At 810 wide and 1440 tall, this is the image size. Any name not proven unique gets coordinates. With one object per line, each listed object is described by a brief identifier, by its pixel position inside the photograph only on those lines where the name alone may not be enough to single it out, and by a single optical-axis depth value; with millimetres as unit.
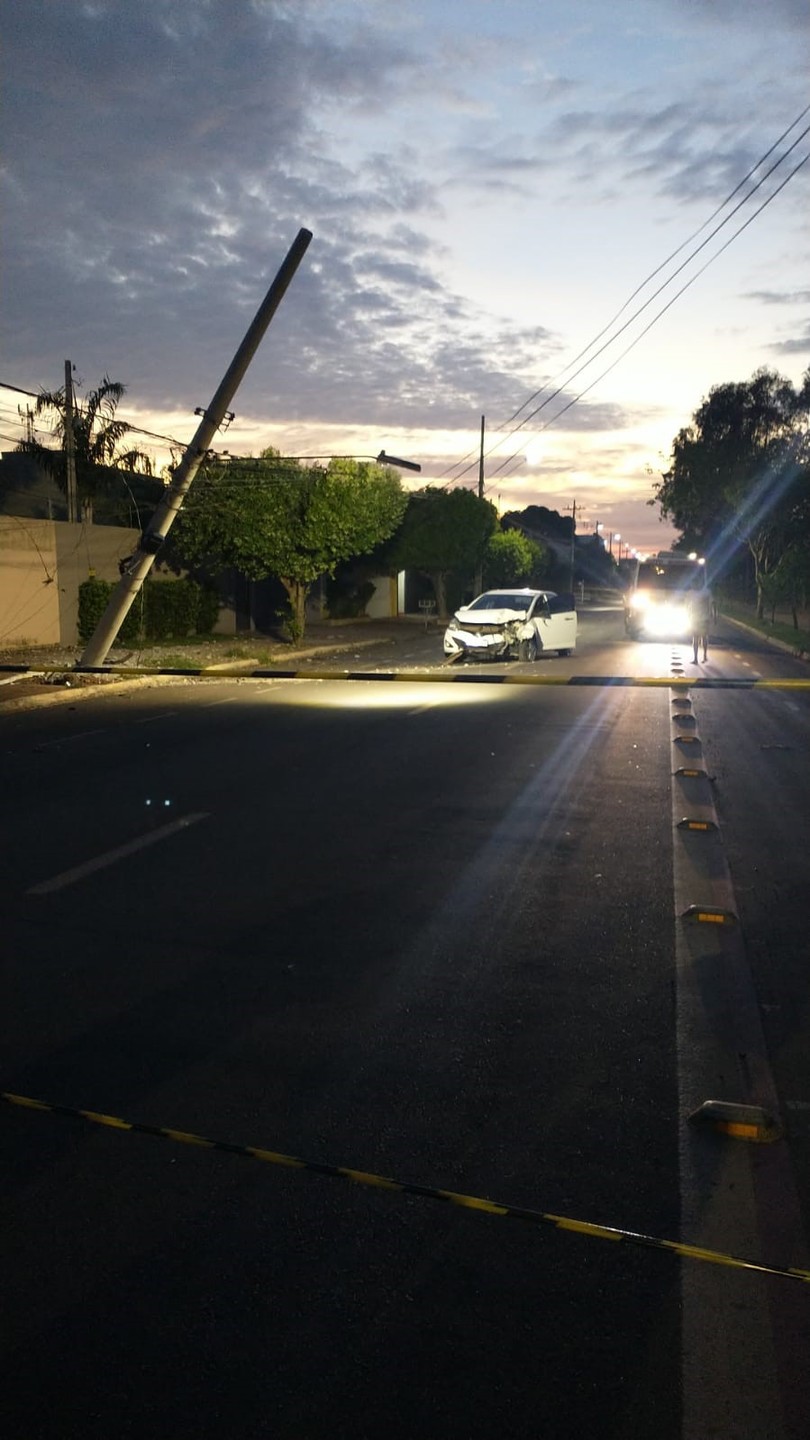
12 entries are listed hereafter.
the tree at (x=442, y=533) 54312
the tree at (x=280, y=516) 32625
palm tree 31156
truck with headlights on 40469
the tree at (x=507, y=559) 69125
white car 27672
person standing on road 32469
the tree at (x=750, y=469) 54312
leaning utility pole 21156
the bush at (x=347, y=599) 53844
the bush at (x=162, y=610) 30234
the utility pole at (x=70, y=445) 29219
